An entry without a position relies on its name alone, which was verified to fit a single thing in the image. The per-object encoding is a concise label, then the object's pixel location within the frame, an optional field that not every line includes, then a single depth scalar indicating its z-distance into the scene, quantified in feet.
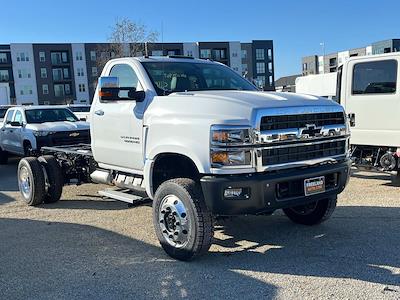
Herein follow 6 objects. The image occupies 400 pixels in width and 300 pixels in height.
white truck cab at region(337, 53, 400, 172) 29.27
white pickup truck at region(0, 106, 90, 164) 38.81
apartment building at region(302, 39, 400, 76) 223.51
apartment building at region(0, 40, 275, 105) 259.39
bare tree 127.03
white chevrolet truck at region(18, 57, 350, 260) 15.31
